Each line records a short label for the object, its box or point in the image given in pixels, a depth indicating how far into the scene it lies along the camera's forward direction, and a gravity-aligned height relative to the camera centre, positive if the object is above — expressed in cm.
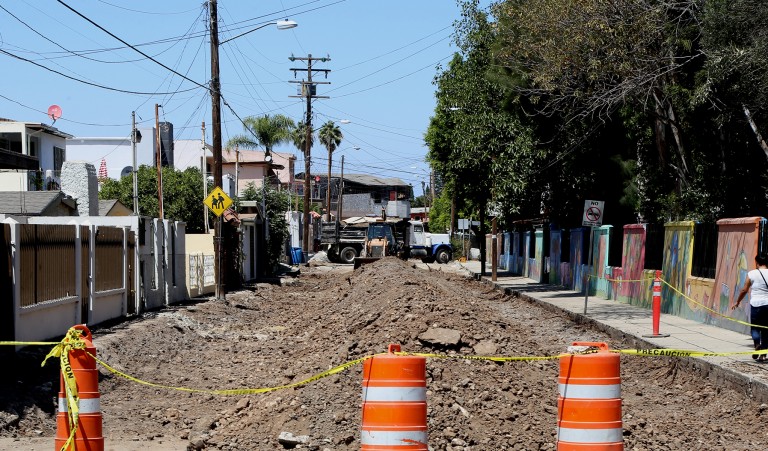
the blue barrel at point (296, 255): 5875 -508
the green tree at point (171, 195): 5347 -146
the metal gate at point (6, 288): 1344 -174
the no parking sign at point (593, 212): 2750 -88
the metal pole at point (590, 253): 3195 -243
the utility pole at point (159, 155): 4158 +65
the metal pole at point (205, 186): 4149 -74
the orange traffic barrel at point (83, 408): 709 -179
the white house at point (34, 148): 3384 +91
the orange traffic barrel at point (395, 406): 622 -150
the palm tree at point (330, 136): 9633 +389
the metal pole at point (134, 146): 3675 +95
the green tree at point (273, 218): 4646 -237
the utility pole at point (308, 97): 6222 +502
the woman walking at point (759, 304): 1371 -169
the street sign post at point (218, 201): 2736 -86
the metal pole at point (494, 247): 4000 -286
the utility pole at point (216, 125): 2898 +142
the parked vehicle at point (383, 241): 5581 -425
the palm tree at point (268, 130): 7519 +339
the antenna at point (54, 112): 4397 +253
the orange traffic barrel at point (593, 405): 662 -156
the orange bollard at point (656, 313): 1744 -239
